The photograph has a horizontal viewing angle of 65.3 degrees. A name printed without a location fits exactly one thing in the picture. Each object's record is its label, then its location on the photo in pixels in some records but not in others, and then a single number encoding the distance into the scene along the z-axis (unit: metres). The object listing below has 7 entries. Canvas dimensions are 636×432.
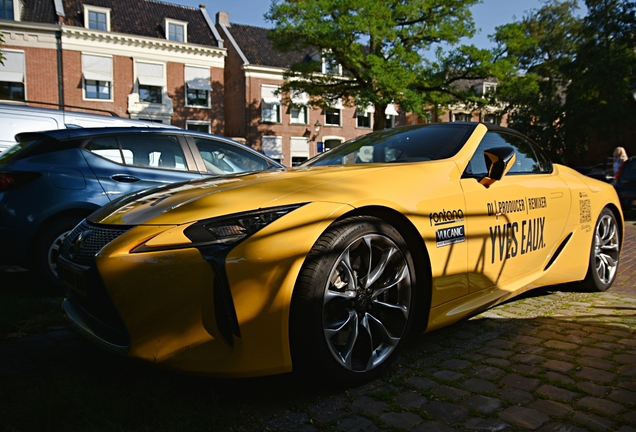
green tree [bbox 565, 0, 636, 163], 28.19
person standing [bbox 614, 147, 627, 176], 13.41
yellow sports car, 1.99
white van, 6.00
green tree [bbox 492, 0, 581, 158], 32.97
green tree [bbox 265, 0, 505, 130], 21.11
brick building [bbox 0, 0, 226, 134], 27.23
